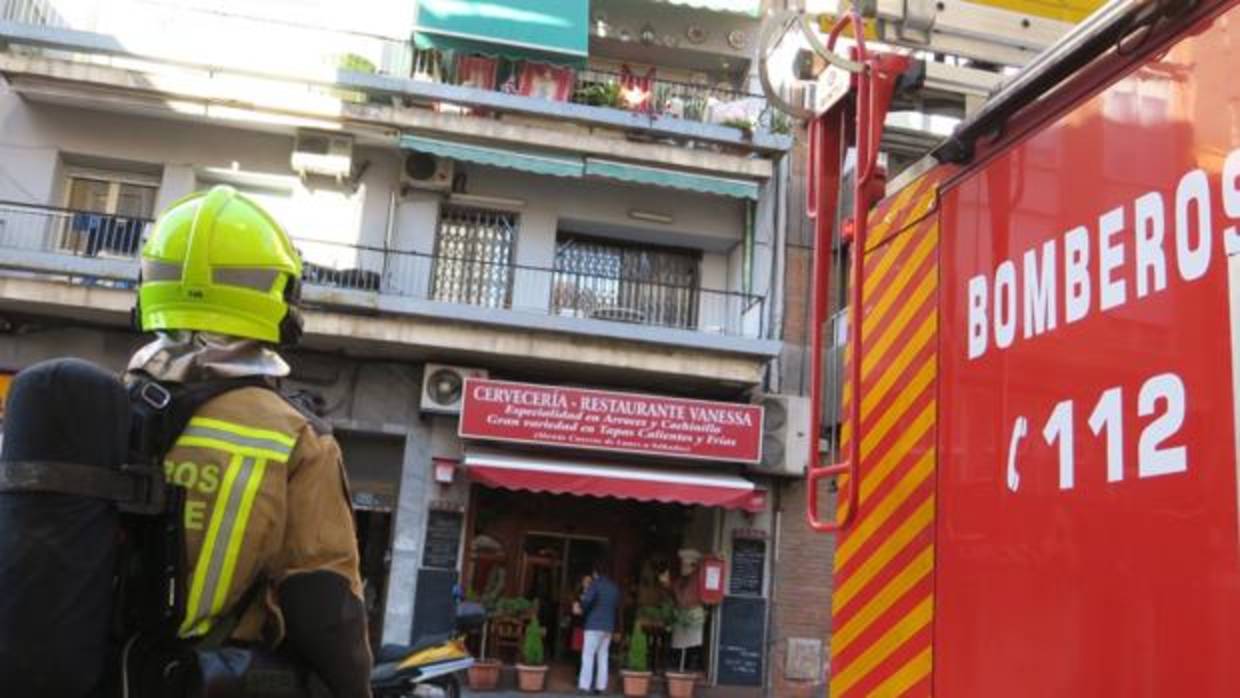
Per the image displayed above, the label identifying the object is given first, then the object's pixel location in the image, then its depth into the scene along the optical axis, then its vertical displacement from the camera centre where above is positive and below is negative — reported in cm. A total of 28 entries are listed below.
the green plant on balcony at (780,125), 1548 +628
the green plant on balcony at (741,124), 1529 +615
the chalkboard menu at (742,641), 1463 -75
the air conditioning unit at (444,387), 1443 +217
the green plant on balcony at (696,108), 1602 +663
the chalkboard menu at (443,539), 1419 +24
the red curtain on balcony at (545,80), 1577 +674
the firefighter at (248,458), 191 +15
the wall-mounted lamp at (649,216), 1562 +491
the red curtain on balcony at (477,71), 1589 +683
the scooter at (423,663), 825 -80
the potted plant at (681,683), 1406 -130
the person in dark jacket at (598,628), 1387 -69
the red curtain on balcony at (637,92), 1561 +664
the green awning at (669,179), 1474 +520
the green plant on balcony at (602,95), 1551 +647
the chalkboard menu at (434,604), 1400 -58
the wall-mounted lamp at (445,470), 1424 +111
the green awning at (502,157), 1438 +516
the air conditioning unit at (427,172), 1502 +507
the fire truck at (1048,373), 170 +42
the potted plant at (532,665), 1379 -121
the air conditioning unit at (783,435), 1505 +201
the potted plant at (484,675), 1377 -137
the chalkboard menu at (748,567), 1489 +21
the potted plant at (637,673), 1397 -121
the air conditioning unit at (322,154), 1452 +504
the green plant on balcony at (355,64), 1494 +639
